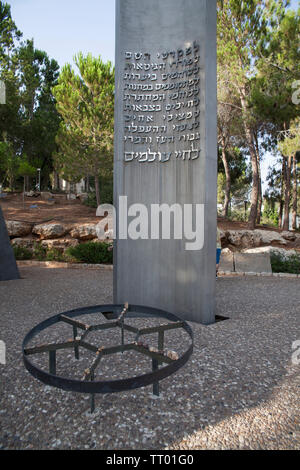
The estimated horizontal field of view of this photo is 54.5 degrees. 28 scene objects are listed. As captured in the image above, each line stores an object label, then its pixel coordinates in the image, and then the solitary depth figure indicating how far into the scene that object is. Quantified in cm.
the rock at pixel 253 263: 766
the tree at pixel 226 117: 1170
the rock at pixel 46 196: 1860
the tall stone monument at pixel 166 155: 380
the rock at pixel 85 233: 1057
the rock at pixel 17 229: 1080
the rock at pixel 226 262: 786
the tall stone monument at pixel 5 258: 655
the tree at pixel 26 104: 1806
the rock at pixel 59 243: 1010
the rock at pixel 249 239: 1059
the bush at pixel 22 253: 950
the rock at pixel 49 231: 1066
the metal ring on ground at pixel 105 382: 166
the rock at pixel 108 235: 1041
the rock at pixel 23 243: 1018
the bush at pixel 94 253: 866
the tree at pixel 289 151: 948
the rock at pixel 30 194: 1936
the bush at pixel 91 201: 1557
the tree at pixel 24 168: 1785
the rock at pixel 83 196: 1738
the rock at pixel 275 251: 865
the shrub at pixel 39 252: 968
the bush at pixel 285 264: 769
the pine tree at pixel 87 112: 1327
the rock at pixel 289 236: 1188
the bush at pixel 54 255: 929
